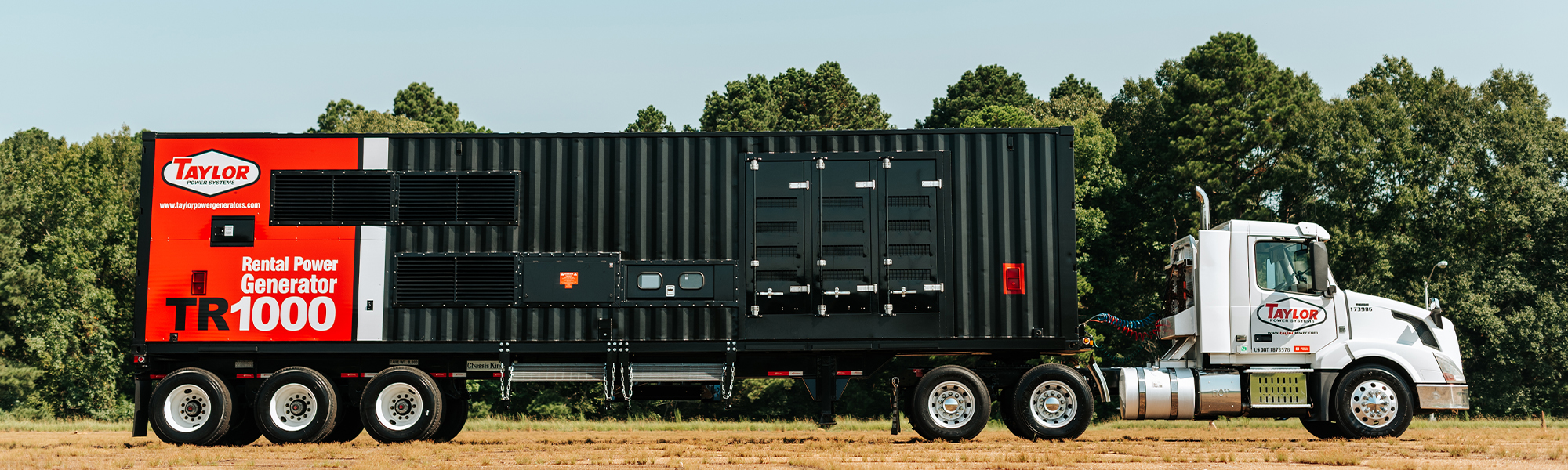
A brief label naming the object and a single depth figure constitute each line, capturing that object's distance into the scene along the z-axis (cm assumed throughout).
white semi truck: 1417
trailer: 1385
